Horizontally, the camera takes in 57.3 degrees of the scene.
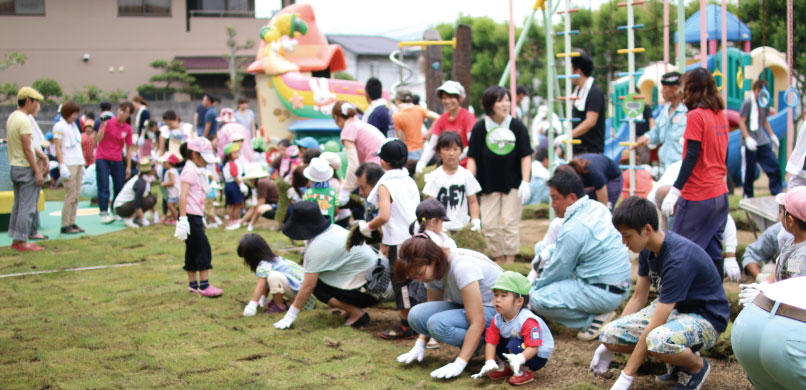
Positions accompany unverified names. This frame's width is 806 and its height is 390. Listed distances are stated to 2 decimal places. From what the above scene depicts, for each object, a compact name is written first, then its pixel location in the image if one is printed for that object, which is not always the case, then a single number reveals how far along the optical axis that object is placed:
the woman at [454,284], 4.04
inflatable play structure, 14.48
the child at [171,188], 9.55
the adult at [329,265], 5.17
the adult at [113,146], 10.04
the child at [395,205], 5.00
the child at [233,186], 9.78
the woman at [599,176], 5.81
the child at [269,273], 5.62
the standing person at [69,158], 9.16
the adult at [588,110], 6.82
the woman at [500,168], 6.36
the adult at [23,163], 7.92
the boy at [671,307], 3.49
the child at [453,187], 5.98
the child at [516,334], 3.88
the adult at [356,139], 6.80
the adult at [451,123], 6.85
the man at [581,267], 4.45
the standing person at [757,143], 9.62
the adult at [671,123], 6.19
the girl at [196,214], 6.17
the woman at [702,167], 4.66
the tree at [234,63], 25.20
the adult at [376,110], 7.76
